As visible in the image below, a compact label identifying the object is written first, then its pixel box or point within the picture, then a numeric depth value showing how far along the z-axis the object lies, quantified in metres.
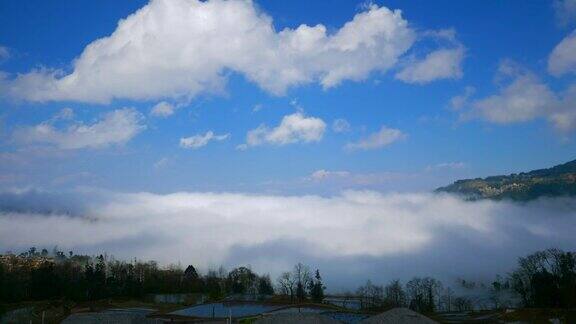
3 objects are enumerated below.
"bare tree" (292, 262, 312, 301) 142.40
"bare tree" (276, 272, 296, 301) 153.05
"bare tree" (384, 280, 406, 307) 144.21
